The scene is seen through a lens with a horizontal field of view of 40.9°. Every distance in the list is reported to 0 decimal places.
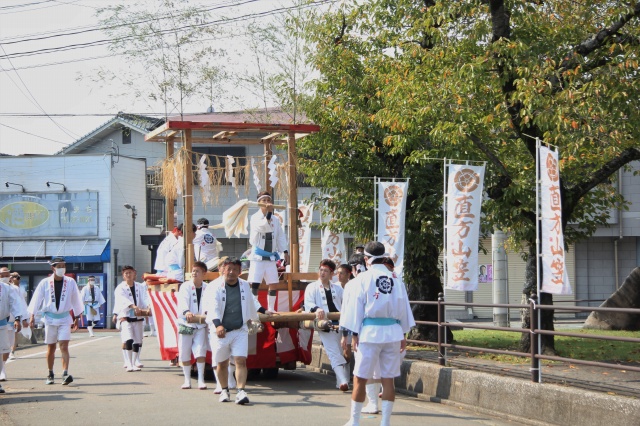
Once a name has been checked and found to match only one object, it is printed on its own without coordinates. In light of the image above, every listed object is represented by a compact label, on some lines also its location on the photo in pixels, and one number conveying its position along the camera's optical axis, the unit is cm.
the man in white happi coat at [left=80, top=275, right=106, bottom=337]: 2499
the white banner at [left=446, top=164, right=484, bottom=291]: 1347
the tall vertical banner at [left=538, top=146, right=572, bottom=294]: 1170
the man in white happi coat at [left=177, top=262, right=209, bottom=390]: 1321
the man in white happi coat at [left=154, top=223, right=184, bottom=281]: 1541
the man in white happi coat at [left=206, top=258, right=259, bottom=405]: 1159
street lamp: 3916
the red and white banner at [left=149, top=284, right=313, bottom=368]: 1414
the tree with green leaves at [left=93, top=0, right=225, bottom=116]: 2538
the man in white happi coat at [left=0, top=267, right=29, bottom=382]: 1324
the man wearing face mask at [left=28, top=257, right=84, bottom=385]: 1390
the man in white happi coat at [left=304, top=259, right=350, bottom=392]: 1323
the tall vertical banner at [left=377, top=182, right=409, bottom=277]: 1589
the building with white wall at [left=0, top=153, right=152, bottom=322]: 3812
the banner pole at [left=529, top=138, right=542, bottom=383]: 1175
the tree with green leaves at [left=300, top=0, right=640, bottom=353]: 1271
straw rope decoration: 1507
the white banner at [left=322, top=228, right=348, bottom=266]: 2331
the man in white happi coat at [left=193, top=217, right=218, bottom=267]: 1543
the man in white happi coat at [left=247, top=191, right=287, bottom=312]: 1384
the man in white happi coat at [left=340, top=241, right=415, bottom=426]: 945
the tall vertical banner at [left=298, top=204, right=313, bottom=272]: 2323
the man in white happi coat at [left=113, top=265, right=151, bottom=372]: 1617
